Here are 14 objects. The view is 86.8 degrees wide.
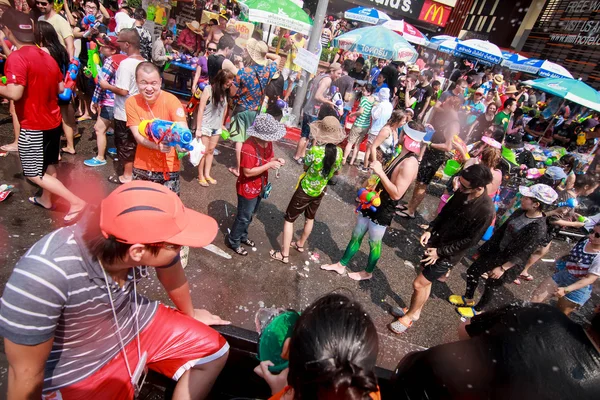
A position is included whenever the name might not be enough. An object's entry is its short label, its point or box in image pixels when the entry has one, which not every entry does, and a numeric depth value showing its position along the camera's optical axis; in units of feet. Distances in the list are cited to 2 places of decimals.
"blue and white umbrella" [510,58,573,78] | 42.57
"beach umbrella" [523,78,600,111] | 31.40
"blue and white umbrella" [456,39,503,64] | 45.68
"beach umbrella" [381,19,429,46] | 45.01
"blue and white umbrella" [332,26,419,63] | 29.35
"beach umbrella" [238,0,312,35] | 22.89
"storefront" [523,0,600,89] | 61.77
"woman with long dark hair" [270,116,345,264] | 11.48
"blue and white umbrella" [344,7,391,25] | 44.88
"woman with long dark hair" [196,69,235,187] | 15.61
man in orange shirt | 10.04
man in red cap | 4.04
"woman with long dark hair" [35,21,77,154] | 12.78
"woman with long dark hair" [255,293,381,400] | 3.48
